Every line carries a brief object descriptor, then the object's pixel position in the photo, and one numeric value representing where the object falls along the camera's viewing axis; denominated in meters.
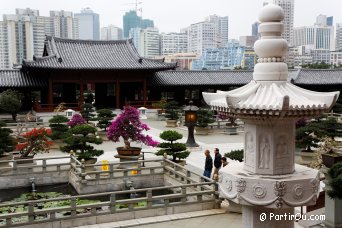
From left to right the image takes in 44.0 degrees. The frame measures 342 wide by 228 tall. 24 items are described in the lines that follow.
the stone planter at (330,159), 9.56
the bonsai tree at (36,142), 18.19
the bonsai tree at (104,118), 28.65
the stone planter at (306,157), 19.22
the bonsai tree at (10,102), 31.11
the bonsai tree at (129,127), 17.96
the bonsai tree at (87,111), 32.62
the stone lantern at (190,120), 22.44
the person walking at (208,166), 14.83
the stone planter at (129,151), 18.41
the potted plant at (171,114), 32.28
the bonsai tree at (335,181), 8.50
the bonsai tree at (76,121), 21.78
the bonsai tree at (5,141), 18.61
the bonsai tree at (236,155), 12.50
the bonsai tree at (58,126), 24.22
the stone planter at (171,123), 32.16
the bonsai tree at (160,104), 37.97
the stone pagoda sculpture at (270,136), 5.57
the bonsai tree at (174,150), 17.33
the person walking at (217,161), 14.65
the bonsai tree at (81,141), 17.72
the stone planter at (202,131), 28.75
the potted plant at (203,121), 28.41
